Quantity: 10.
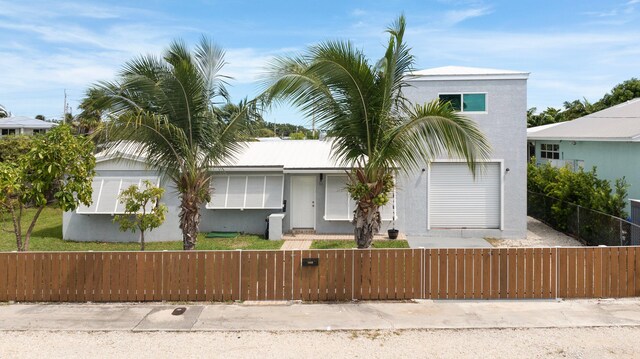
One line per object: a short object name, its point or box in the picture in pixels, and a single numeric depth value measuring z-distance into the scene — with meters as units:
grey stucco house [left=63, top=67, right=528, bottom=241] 17.73
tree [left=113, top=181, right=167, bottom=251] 12.95
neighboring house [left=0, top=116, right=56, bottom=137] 47.44
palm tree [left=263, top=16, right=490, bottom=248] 10.12
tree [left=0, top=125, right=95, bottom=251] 10.82
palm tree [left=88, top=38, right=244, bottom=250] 11.50
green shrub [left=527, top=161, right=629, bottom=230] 15.60
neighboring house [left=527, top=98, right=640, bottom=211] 17.55
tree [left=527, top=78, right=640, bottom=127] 43.66
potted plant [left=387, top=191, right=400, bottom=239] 17.41
